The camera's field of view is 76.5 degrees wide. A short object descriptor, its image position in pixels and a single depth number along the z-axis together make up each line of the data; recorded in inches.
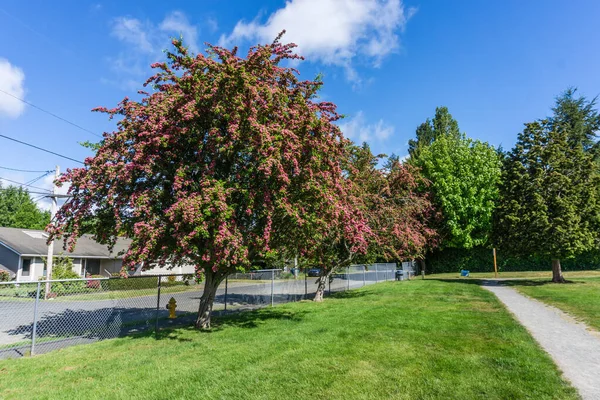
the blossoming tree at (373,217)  598.9
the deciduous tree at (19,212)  1960.6
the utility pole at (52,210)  745.0
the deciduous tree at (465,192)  1374.3
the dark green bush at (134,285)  541.6
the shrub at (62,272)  693.1
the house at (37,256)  1042.7
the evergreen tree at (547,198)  840.3
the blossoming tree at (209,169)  329.7
